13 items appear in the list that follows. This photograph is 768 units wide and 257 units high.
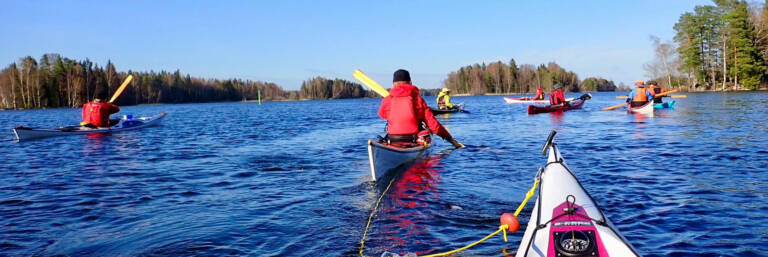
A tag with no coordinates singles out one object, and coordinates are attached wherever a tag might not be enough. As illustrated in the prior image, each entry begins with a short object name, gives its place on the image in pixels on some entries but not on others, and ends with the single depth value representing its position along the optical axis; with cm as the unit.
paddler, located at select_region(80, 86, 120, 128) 2209
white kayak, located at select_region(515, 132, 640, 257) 396
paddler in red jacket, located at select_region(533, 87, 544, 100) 4214
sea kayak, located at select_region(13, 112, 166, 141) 2102
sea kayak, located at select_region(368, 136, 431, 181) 944
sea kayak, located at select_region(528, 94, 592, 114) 3219
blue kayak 3216
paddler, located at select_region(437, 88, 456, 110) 3587
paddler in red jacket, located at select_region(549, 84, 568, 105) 3322
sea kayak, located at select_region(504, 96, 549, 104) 4569
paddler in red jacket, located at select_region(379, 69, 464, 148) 1059
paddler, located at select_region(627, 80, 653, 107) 2888
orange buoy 508
